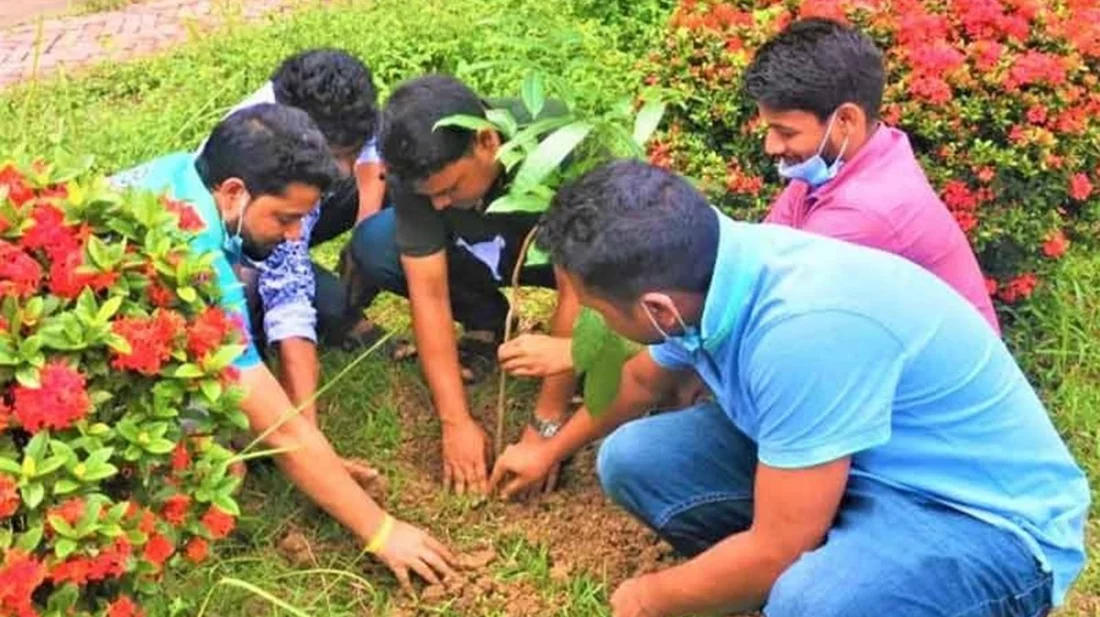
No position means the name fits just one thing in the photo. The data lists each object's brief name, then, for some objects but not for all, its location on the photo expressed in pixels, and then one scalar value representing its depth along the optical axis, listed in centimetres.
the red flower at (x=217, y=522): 247
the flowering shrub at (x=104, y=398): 221
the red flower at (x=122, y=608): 232
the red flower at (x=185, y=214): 256
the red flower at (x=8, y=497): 215
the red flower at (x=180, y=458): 240
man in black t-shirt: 317
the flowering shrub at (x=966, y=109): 369
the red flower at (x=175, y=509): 239
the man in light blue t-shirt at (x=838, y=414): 226
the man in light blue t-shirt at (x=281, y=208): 300
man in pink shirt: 306
